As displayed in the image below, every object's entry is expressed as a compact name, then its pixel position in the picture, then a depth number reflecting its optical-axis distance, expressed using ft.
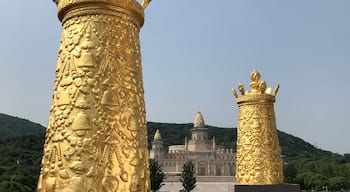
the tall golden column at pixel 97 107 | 8.12
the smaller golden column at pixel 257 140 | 24.20
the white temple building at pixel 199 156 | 173.37
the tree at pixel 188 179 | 97.35
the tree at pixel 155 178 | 86.63
